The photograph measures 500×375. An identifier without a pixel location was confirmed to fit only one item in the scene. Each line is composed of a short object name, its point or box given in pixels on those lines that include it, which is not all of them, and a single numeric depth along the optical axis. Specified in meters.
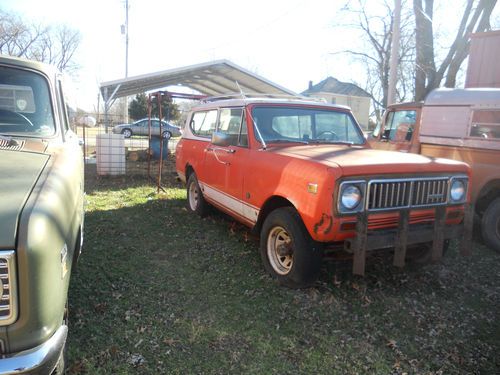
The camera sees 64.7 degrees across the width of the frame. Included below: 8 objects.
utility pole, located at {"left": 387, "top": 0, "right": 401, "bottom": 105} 12.07
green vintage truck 1.75
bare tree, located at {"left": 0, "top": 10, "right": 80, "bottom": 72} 46.12
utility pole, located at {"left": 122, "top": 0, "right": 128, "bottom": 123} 33.56
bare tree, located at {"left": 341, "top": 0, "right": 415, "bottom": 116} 21.33
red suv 3.47
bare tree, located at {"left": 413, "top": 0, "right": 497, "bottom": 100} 14.55
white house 41.94
